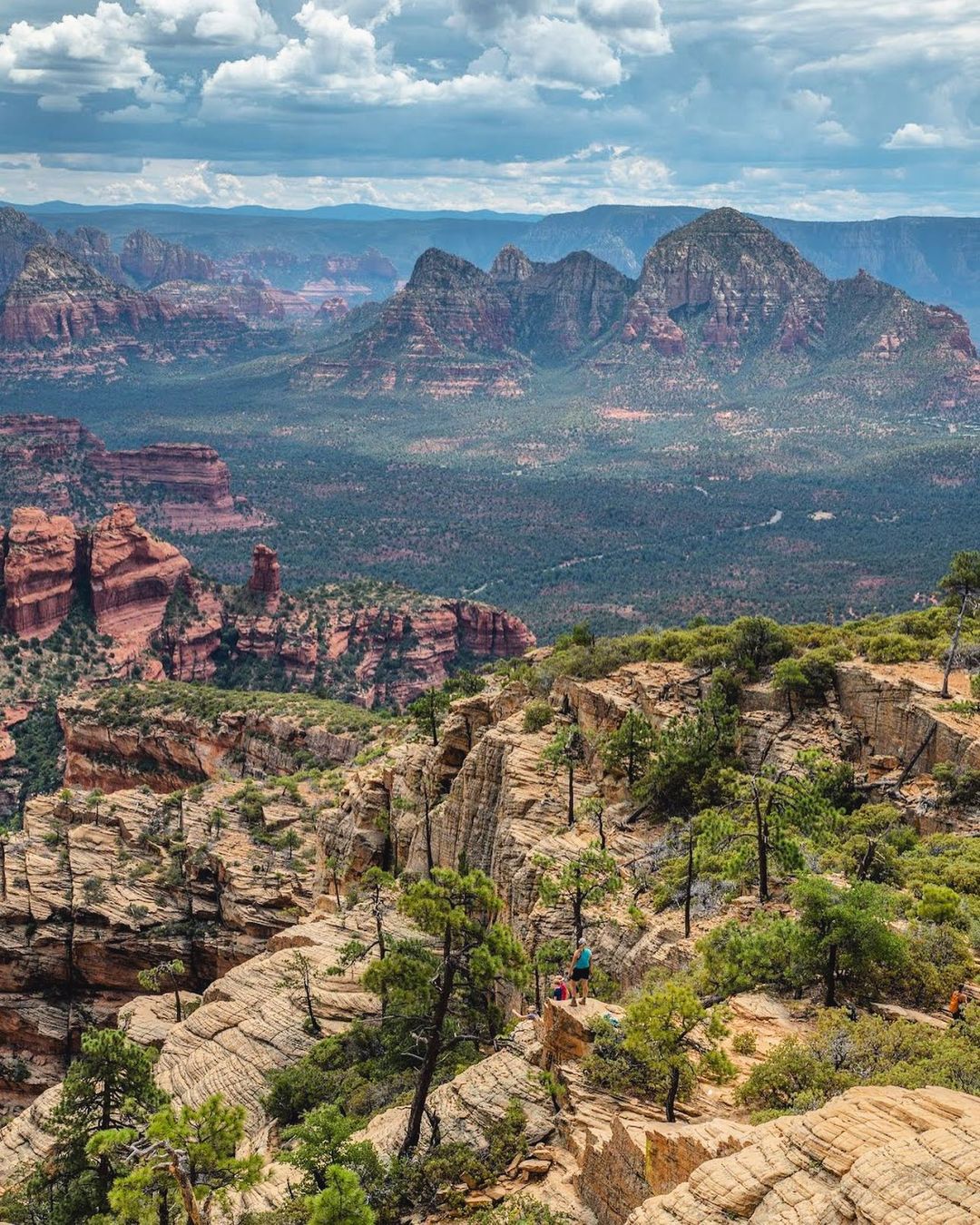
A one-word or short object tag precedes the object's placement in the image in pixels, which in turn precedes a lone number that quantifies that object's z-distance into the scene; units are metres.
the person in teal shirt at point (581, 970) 25.97
